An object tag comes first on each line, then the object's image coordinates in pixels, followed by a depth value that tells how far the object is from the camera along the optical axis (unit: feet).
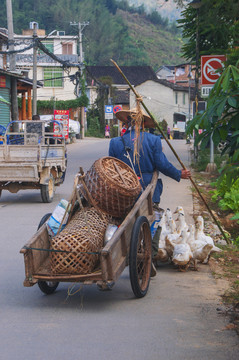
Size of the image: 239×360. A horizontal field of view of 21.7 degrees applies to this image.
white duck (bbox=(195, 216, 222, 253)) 25.89
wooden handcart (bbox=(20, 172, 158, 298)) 18.58
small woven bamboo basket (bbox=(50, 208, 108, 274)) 19.19
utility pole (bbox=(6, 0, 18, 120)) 96.98
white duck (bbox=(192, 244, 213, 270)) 25.64
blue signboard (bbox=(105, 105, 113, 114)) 192.95
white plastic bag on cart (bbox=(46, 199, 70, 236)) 21.09
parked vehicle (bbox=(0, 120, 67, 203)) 44.91
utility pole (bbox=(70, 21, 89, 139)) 197.16
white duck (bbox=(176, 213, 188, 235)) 26.55
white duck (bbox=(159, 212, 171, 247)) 25.61
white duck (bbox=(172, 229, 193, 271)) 24.54
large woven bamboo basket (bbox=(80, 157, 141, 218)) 20.75
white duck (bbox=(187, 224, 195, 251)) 25.84
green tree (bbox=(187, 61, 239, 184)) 16.01
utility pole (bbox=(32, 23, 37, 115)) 117.29
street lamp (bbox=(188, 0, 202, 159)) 57.06
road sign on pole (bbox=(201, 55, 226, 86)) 51.26
